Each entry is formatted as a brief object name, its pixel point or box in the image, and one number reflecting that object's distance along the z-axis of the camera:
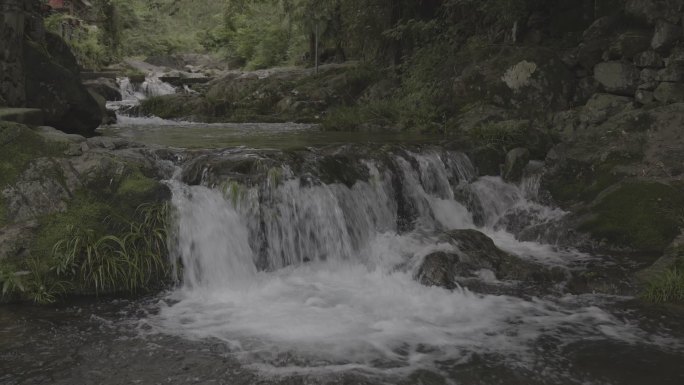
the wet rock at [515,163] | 10.30
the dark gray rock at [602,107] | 11.97
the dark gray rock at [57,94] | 9.67
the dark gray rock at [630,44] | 12.28
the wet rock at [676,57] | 11.31
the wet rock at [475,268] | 6.60
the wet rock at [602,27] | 13.23
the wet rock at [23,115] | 7.60
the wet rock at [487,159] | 10.52
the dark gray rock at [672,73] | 11.27
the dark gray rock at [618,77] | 12.42
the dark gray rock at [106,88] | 20.38
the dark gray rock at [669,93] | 11.05
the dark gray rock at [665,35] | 11.66
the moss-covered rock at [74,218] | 6.02
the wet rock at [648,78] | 11.84
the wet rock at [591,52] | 13.30
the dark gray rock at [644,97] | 11.66
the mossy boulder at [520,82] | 13.82
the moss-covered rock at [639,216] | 7.63
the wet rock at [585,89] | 13.45
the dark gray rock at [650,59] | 11.88
